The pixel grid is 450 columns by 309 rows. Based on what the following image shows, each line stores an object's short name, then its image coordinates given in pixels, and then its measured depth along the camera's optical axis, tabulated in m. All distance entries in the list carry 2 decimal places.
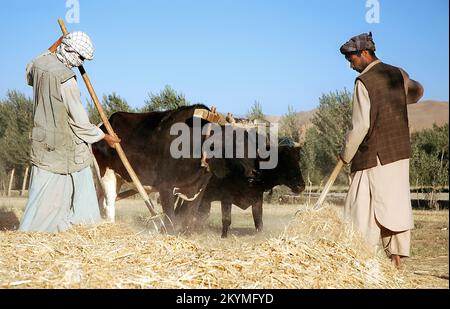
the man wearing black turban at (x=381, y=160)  5.87
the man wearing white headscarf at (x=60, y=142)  6.22
